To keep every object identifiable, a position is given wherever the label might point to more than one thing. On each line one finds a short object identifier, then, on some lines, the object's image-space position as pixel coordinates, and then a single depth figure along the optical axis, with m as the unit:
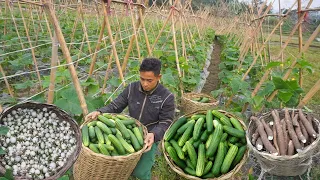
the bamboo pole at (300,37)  3.35
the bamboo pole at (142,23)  3.82
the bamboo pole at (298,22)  3.40
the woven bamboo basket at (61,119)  1.35
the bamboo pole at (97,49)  3.12
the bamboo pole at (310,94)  2.51
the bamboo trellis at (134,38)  2.09
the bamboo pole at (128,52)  3.59
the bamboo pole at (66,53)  2.03
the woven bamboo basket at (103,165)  1.99
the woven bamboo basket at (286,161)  1.99
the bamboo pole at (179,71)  4.79
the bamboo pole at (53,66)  2.15
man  2.32
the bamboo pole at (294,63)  3.01
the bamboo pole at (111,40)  3.01
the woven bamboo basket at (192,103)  4.19
